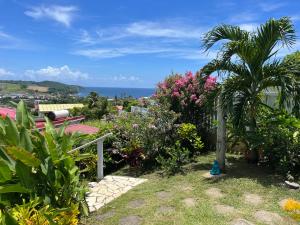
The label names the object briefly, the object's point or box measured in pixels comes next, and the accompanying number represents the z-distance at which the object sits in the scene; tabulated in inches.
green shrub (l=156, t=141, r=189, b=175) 204.6
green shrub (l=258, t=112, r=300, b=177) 179.5
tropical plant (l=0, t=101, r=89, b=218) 110.3
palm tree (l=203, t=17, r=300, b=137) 189.0
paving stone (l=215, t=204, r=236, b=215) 136.3
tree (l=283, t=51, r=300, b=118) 183.1
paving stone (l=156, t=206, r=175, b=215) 138.2
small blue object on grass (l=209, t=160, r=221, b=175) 192.3
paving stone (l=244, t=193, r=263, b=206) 146.5
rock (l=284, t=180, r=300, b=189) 160.0
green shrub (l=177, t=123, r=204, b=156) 235.9
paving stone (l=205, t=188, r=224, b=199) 155.8
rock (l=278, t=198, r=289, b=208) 141.1
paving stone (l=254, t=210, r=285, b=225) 126.0
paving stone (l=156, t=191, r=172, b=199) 158.6
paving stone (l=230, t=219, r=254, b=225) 124.9
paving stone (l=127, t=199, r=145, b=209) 149.4
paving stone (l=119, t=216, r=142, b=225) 130.7
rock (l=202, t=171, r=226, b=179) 186.4
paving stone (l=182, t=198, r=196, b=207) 145.2
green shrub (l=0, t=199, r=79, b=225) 95.7
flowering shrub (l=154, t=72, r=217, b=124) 244.2
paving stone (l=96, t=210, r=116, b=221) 139.4
